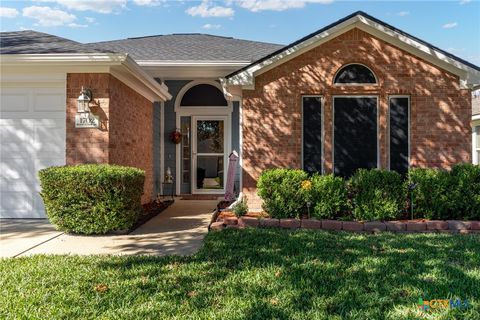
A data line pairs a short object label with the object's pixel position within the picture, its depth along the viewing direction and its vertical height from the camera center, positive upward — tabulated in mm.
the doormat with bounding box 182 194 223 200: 12070 -781
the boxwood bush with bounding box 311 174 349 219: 7016 -471
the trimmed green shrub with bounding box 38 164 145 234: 6254 -416
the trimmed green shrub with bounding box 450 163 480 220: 6895 -456
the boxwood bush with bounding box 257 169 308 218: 7070 -395
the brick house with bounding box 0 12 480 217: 7371 +1350
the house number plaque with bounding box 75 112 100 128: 7301 +993
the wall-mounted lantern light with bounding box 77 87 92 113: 7138 +1343
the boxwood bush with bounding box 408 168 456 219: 6957 -409
